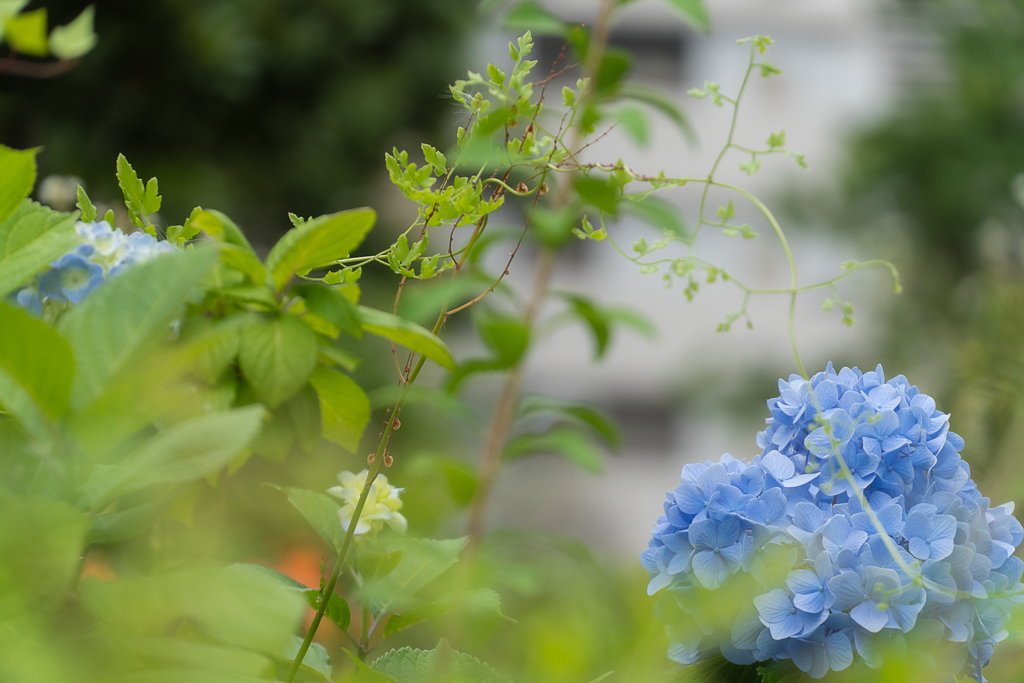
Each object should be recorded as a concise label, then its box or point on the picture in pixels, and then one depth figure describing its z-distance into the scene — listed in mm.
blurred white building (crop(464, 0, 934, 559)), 17242
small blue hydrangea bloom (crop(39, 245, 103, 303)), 1364
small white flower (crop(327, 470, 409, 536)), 1391
